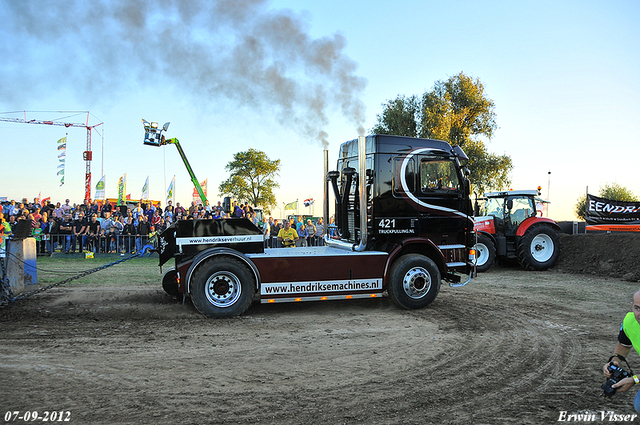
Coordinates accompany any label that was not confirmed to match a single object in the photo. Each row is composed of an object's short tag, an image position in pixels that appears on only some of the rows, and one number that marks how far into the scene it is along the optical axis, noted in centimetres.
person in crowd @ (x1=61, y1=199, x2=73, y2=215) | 2023
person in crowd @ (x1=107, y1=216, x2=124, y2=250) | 1827
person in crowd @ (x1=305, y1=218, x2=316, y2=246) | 1972
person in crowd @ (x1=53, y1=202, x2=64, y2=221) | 1950
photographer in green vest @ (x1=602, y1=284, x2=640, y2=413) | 263
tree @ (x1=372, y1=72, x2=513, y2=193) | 3384
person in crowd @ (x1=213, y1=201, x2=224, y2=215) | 2028
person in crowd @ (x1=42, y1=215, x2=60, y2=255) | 1784
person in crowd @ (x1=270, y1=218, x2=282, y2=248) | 2120
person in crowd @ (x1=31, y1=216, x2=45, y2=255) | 1723
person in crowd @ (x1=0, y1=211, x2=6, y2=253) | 1241
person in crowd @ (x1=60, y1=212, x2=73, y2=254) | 1806
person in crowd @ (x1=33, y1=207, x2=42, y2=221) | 1741
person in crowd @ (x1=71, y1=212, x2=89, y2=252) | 1806
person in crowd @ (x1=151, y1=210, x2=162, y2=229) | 1996
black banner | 2180
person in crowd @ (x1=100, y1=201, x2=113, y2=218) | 1942
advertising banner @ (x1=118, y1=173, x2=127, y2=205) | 4516
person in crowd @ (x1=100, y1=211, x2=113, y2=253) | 1819
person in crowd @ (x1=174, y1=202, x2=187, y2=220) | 2027
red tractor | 1461
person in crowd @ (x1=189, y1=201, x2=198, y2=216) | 2048
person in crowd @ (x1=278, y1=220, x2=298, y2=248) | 1390
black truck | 758
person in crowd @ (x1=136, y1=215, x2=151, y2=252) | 1819
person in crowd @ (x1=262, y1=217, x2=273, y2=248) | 1814
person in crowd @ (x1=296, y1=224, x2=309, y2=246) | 1923
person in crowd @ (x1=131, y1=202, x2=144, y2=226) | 1947
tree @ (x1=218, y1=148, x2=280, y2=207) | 5297
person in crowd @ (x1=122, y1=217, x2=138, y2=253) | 1831
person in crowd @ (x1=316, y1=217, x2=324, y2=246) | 1974
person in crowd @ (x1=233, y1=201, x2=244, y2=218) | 1980
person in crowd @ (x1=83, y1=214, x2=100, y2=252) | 1806
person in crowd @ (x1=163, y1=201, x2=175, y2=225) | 2020
